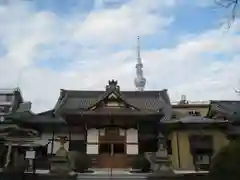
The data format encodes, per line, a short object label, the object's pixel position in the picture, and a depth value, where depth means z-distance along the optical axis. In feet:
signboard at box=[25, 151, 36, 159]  80.68
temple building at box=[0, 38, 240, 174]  80.64
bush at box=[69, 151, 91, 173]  72.13
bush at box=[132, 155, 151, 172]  78.23
